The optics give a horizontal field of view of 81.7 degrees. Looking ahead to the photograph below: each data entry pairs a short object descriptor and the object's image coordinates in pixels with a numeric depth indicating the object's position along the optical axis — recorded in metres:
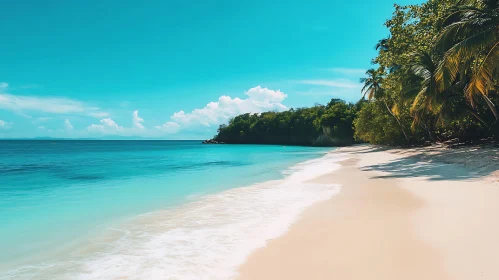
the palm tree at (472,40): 8.96
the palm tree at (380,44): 38.12
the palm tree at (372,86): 30.78
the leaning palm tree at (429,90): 14.97
